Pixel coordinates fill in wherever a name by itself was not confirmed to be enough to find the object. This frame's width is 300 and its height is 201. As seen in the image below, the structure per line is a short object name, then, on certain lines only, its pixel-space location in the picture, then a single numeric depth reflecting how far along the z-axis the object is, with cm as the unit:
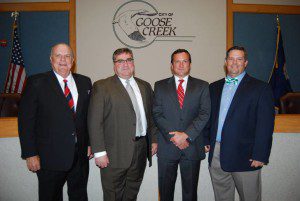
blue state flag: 479
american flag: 450
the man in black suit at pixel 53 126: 176
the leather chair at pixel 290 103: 325
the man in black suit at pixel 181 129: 198
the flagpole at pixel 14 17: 454
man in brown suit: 187
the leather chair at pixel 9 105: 302
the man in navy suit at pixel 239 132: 181
